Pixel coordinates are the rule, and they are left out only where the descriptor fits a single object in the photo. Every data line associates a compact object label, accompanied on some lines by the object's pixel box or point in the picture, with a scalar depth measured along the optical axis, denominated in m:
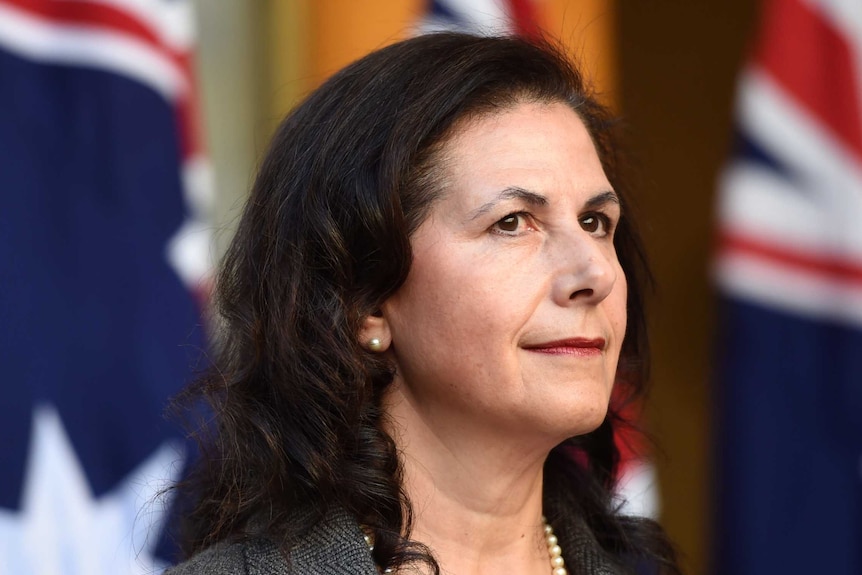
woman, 3.47
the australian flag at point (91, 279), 4.67
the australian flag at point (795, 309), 5.75
